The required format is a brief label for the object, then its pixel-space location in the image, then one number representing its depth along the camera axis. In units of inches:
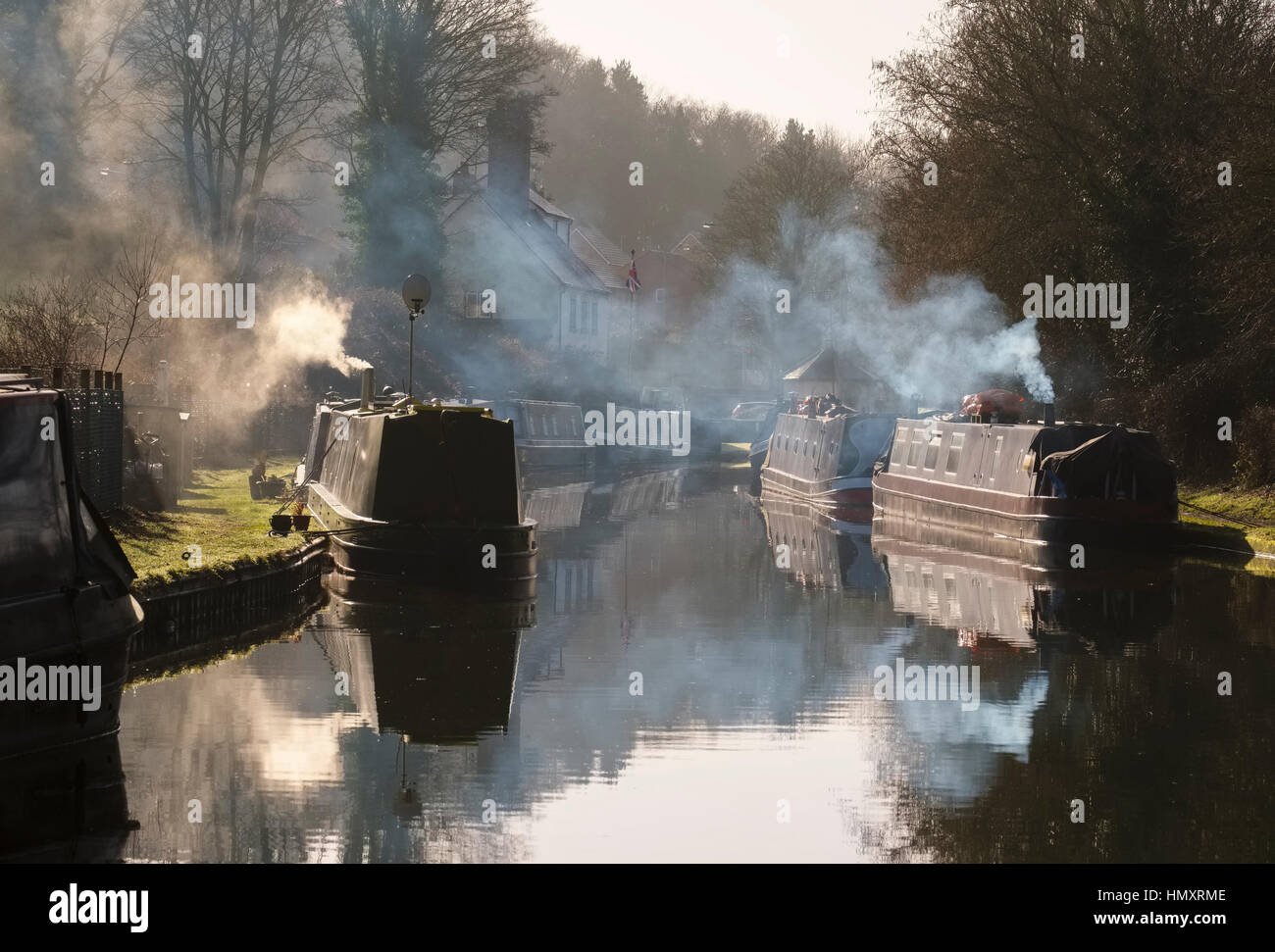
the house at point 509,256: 2406.5
